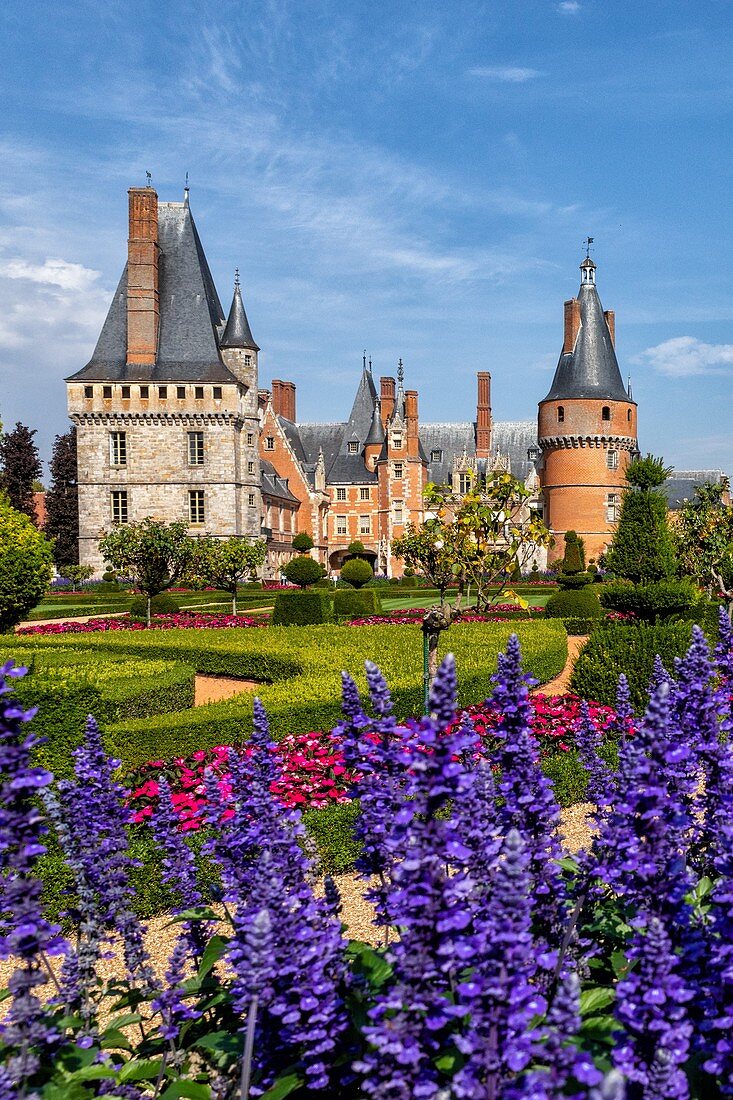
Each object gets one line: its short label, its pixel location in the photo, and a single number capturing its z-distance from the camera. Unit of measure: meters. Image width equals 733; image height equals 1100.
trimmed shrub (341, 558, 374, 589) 30.67
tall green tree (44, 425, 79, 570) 50.16
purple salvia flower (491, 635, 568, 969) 2.56
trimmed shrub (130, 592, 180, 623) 21.67
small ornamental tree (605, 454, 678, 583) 15.29
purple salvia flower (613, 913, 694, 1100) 1.75
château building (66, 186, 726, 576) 42.19
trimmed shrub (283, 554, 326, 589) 27.56
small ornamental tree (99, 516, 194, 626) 20.81
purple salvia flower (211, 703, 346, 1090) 2.13
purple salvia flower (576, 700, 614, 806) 3.70
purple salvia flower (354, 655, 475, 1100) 1.82
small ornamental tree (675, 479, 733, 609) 22.02
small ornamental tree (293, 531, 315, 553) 44.44
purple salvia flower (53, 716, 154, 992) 3.00
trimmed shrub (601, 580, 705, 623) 14.80
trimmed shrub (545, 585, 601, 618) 21.02
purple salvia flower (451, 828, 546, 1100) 1.72
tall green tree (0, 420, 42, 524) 50.31
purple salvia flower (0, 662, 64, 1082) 2.06
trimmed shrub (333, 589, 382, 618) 22.27
